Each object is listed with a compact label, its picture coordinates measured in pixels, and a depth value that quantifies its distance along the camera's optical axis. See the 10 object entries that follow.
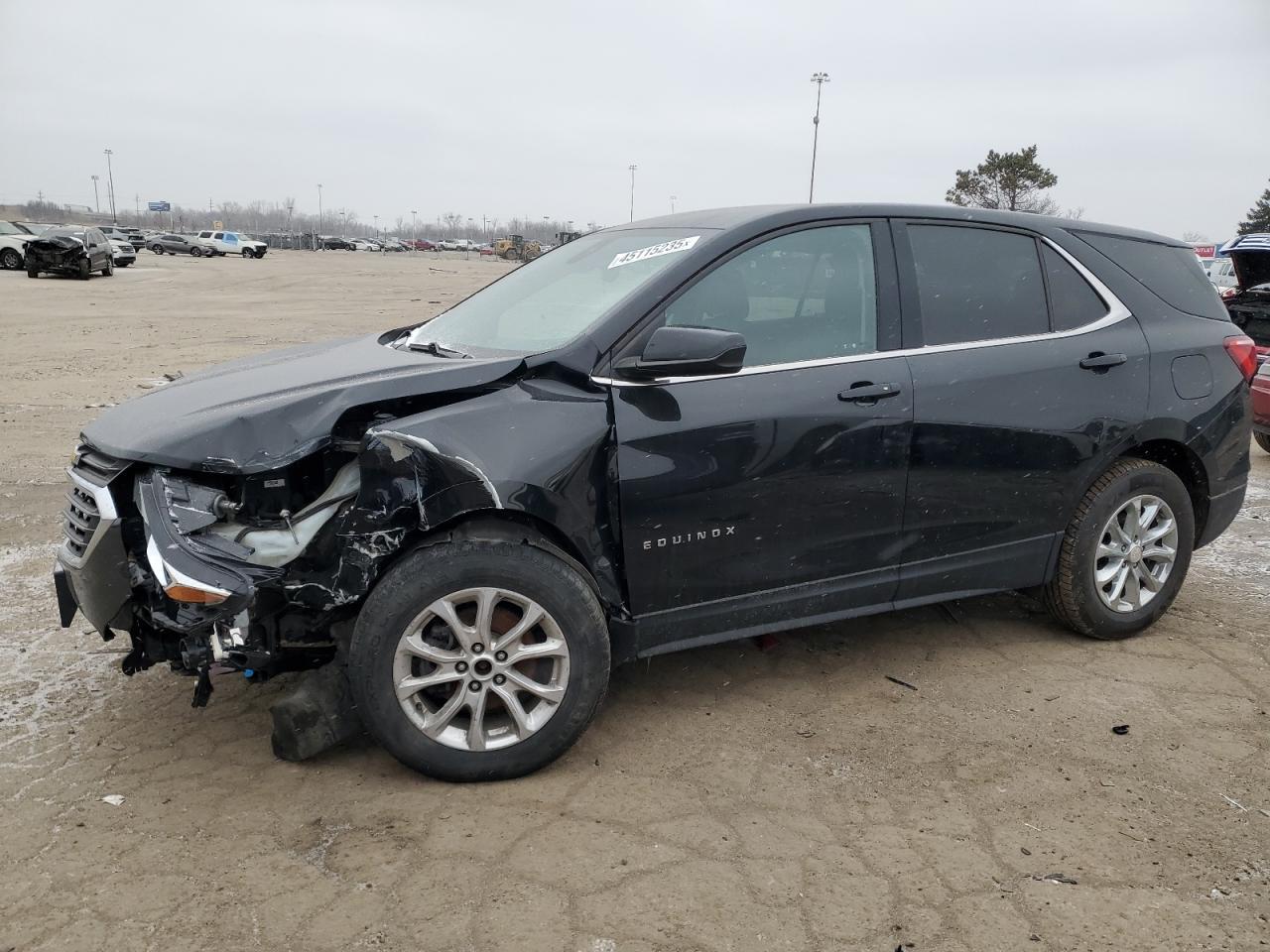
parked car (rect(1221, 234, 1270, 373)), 9.16
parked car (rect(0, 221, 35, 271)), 29.97
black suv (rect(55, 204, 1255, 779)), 2.97
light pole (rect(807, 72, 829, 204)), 64.31
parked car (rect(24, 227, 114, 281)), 26.58
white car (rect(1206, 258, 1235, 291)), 21.84
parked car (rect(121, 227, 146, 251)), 53.81
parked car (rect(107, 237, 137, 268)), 37.72
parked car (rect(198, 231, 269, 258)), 56.69
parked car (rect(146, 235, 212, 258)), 55.66
